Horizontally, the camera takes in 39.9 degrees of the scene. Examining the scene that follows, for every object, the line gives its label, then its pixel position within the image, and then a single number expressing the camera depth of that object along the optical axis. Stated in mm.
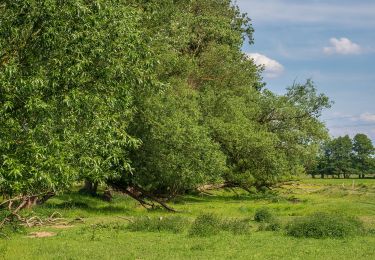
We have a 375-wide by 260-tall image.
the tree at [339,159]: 172250
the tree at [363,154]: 171625
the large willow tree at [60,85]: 13071
